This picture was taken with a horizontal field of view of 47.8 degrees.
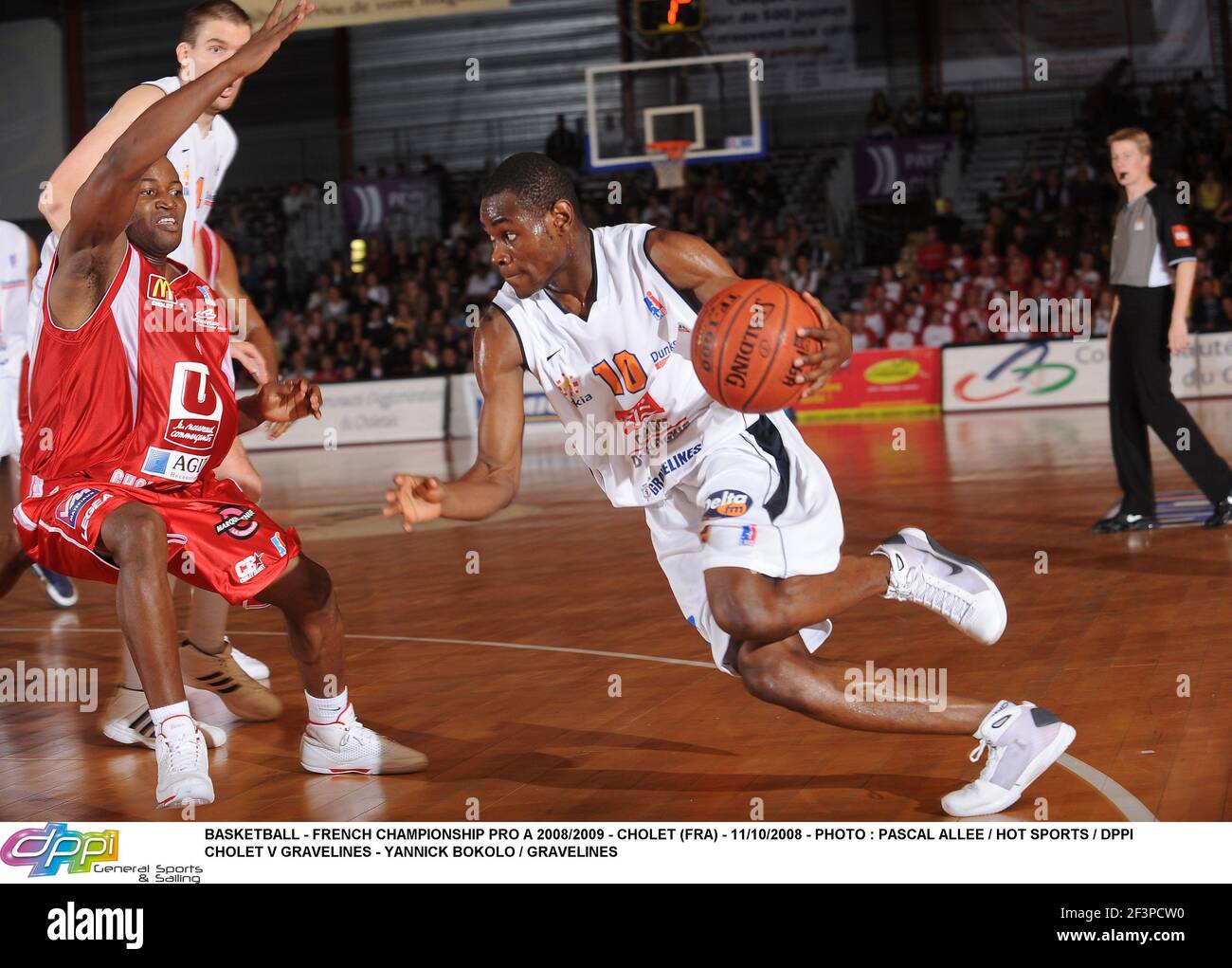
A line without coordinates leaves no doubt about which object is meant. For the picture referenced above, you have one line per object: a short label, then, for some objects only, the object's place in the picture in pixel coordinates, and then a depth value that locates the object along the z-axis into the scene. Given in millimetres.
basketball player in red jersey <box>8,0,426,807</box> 3732
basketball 3486
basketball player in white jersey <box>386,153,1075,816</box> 3463
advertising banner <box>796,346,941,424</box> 17969
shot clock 13930
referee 7715
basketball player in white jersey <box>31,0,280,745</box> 4340
